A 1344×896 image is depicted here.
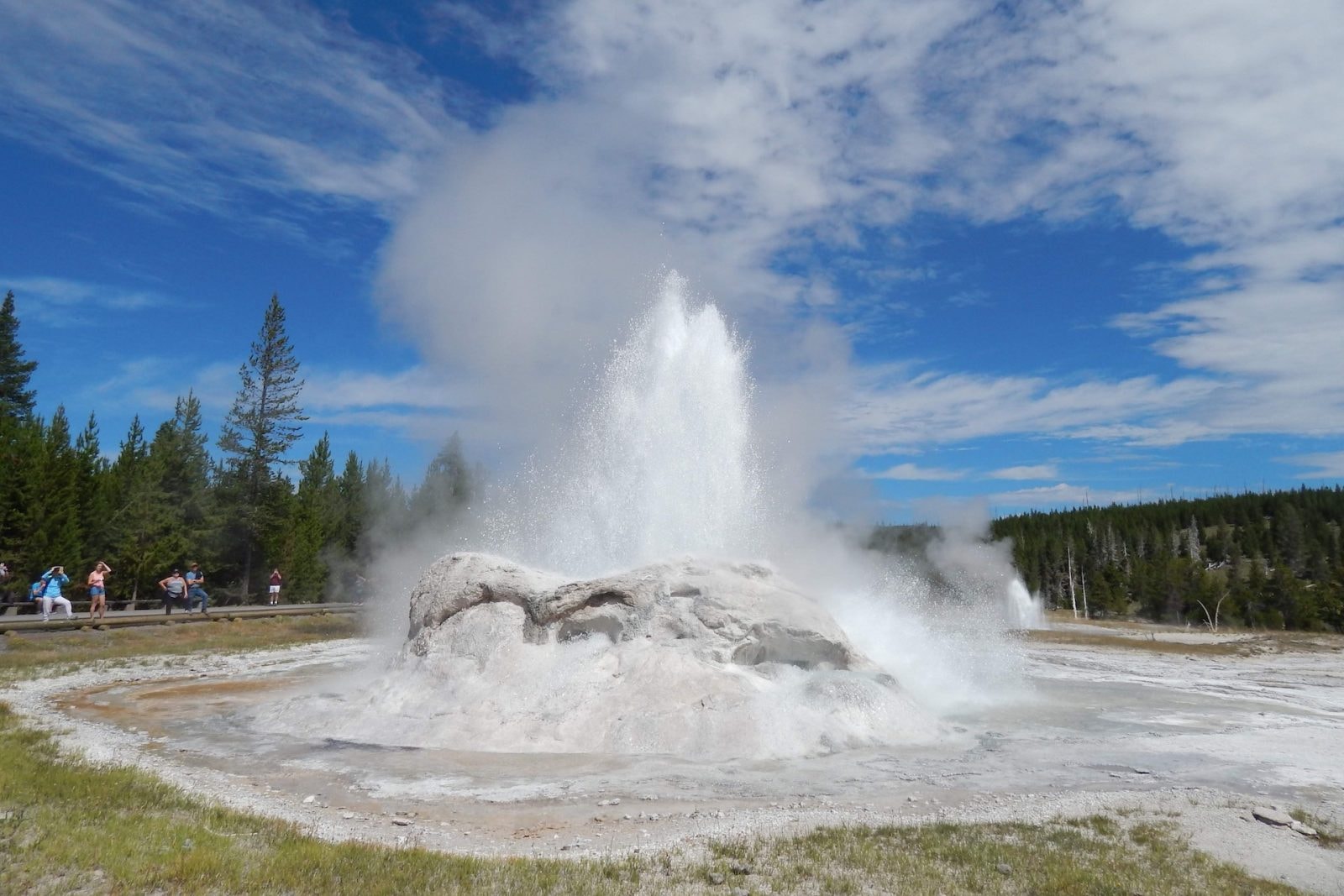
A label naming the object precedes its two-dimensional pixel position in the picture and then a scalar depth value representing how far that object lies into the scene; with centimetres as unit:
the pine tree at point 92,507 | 3484
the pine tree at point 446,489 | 4819
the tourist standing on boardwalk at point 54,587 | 2420
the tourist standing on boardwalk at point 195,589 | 3078
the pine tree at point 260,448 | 4159
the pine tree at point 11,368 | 4166
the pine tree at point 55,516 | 3067
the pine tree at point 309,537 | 4519
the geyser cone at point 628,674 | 1212
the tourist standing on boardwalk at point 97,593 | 2456
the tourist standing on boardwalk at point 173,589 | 2905
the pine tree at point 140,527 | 3638
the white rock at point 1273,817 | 817
